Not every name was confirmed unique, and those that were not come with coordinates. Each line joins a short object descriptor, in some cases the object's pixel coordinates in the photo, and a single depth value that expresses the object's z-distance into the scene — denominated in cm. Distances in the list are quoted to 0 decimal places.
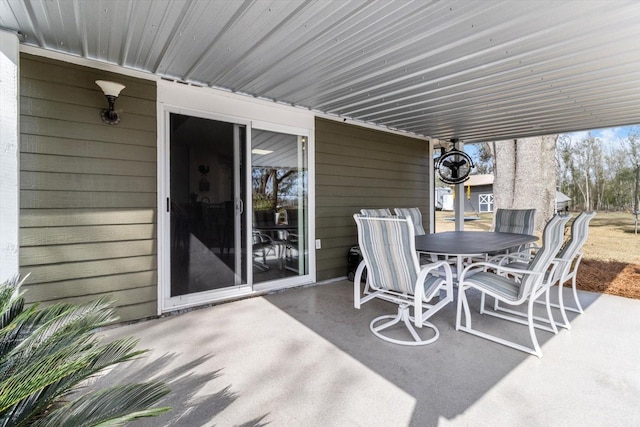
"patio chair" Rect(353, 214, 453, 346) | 254
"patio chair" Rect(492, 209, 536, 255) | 507
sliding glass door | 358
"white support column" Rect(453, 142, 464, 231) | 698
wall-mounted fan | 595
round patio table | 314
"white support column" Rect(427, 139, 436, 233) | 679
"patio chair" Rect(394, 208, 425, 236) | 502
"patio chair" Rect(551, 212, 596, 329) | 307
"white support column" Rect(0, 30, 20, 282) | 243
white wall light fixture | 291
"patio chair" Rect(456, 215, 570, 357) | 261
